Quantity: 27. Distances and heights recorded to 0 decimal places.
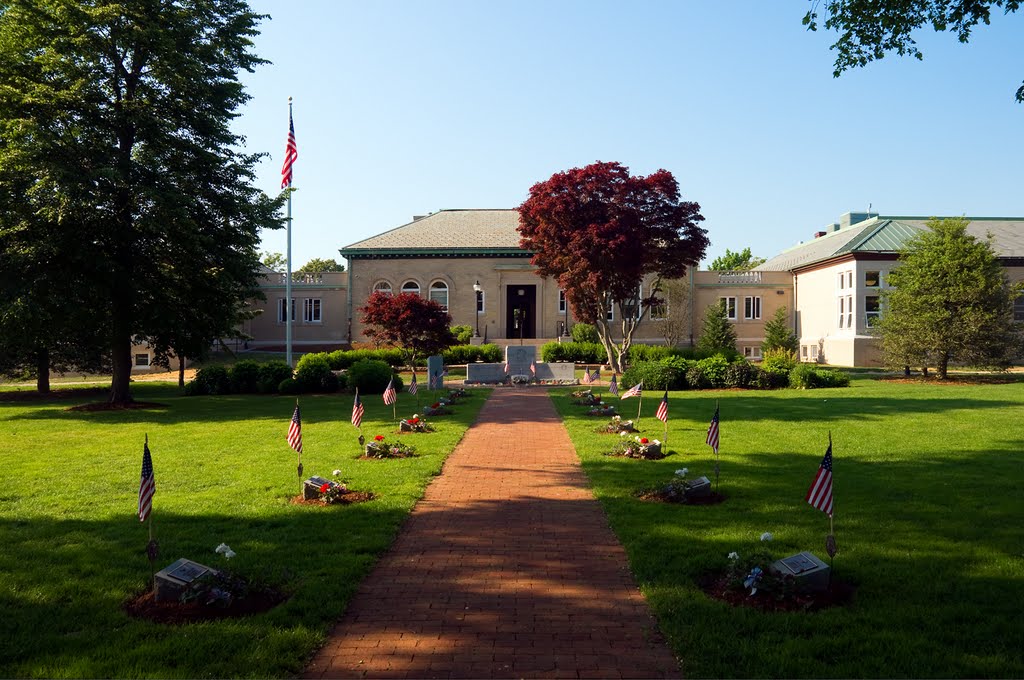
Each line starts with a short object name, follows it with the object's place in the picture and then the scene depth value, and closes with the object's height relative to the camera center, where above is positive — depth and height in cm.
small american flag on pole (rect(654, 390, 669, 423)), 1243 -122
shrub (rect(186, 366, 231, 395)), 2525 -136
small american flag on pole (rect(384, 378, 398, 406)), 1512 -113
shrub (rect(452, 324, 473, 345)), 4031 +61
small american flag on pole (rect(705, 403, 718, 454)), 965 -126
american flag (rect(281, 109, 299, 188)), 3203 +860
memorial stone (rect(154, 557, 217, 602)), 546 -185
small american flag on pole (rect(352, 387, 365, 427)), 1246 -126
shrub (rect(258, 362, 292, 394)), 2486 -114
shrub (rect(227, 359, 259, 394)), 2539 -123
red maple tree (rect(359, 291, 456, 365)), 2644 +86
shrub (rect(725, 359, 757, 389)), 2552 -119
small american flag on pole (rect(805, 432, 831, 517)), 634 -134
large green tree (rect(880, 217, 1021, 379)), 2727 +131
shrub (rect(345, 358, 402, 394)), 2380 -110
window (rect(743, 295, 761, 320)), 4606 +232
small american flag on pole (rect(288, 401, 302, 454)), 942 -123
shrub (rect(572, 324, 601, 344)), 3978 +51
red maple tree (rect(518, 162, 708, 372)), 2914 +489
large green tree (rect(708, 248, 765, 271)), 9620 +1148
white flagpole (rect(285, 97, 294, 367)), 3378 +153
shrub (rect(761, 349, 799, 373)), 2581 -81
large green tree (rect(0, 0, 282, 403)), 1856 +540
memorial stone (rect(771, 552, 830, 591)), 561 -185
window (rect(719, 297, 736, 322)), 4569 +226
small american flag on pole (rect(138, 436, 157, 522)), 622 -130
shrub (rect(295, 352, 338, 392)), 2492 -118
